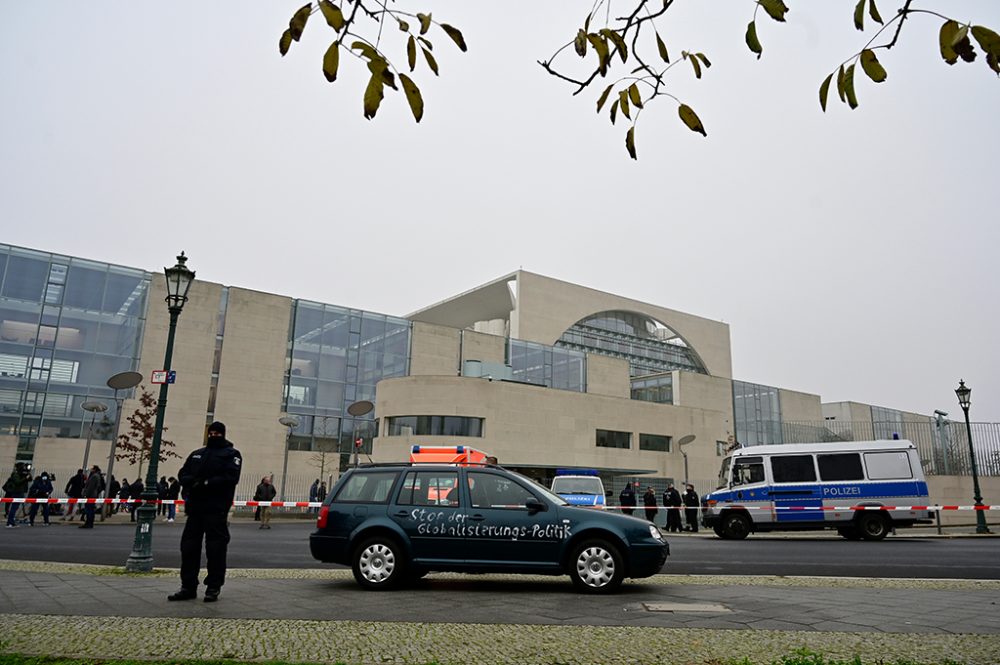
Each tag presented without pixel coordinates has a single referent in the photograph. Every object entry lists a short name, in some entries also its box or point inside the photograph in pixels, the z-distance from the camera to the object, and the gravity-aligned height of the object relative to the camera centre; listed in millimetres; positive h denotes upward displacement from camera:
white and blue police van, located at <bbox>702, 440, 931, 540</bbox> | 20484 +218
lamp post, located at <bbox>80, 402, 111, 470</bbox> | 28273 +2762
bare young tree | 32469 +1908
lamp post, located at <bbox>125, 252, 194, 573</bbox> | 9906 +94
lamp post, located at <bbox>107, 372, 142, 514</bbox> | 27703 +3824
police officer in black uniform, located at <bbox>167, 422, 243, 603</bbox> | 7379 -266
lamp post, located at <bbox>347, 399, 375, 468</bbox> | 34000 +3669
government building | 34219 +5512
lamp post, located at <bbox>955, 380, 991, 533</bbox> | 26467 +3861
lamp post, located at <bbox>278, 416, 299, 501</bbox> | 31672 +2744
